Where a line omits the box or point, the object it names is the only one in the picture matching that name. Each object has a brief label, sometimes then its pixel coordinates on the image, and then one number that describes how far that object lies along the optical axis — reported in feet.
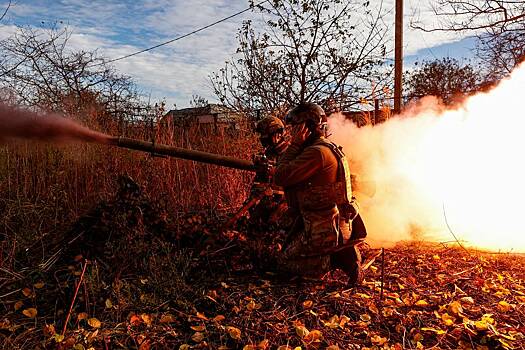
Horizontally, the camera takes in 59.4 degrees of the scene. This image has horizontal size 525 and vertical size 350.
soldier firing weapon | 18.78
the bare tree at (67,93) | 33.91
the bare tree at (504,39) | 39.50
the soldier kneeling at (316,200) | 15.43
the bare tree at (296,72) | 40.93
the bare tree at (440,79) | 61.16
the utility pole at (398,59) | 37.73
